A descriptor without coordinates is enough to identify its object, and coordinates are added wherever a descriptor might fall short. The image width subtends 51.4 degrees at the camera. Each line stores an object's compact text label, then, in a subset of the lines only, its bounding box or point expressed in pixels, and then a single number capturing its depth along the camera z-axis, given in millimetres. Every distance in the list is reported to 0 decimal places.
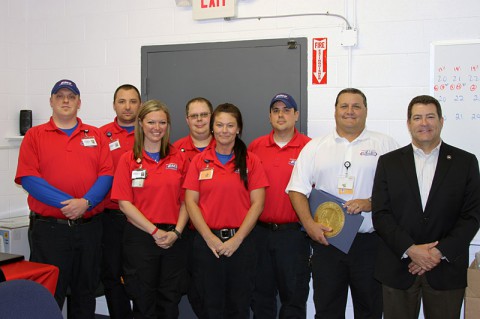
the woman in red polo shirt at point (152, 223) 2934
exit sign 3799
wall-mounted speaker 4387
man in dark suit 2562
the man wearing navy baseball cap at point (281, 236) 3113
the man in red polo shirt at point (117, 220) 3502
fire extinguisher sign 3639
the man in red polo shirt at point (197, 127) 3369
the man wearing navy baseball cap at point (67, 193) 3051
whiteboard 3320
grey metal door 3721
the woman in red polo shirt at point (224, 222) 2902
